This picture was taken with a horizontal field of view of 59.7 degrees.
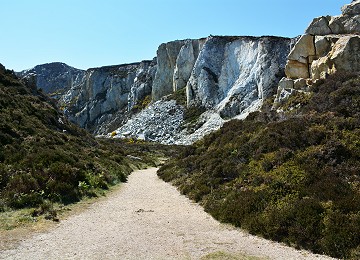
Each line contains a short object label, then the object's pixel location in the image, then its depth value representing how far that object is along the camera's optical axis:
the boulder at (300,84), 27.00
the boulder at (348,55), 23.11
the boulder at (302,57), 27.89
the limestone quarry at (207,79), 27.08
